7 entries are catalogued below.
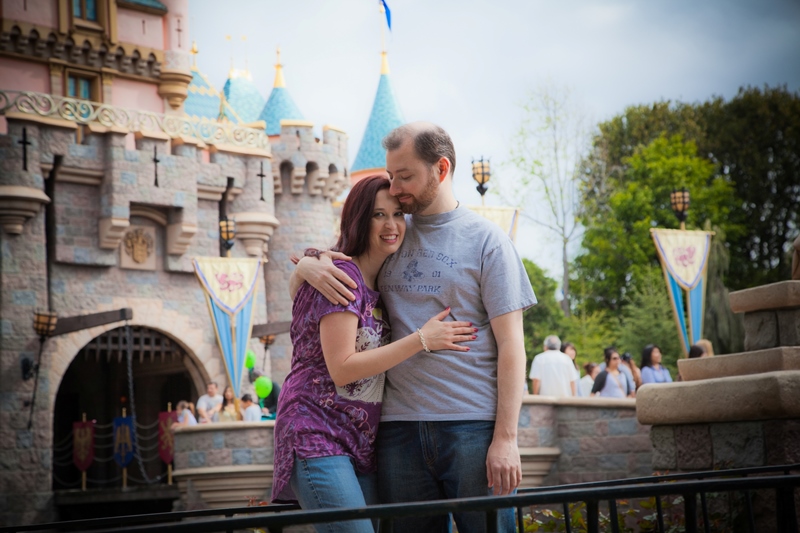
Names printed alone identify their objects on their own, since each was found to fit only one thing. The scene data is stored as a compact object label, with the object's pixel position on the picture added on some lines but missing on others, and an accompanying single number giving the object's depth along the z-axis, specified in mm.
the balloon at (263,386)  14469
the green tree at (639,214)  26156
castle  16094
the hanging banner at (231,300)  14492
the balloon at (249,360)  17375
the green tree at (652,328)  22766
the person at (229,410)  13227
